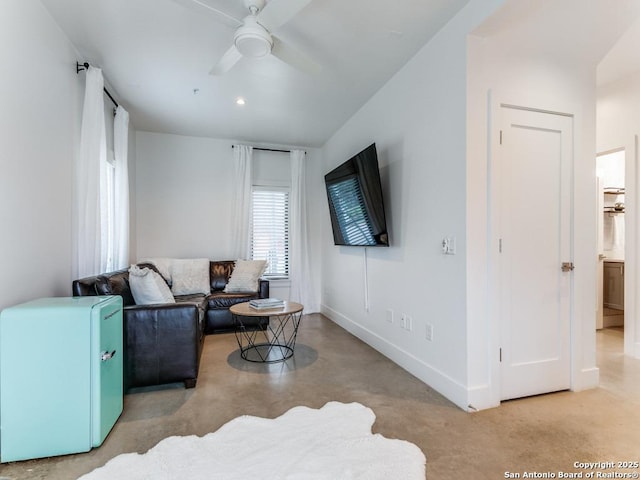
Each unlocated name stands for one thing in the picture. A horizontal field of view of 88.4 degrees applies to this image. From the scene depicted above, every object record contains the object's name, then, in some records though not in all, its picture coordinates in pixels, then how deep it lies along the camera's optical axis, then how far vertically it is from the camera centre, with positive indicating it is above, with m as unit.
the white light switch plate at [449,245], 2.44 -0.04
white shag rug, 1.62 -1.17
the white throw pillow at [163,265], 4.34 -0.37
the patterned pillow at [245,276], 4.57 -0.54
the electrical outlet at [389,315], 3.34 -0.78
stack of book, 3.25 -0.67
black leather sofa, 2.49 -0.79
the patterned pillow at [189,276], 4.38 -0.53
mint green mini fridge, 1.73 -0.77
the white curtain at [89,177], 2.80 +0.52
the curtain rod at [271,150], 5.41 +1.47
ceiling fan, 1.91 +1.32
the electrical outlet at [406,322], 3.00 -0.78
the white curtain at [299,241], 5.42 -0.04
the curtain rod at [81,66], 2.83 +1.50
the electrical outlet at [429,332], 2.69 -0.77
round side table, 3.18 -1.22
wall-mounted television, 3.20 +0.40
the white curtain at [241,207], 5.18 +0.49
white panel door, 2.43 -0.08
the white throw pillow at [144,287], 2.99 -0.45
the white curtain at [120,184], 3.73 +0.62
